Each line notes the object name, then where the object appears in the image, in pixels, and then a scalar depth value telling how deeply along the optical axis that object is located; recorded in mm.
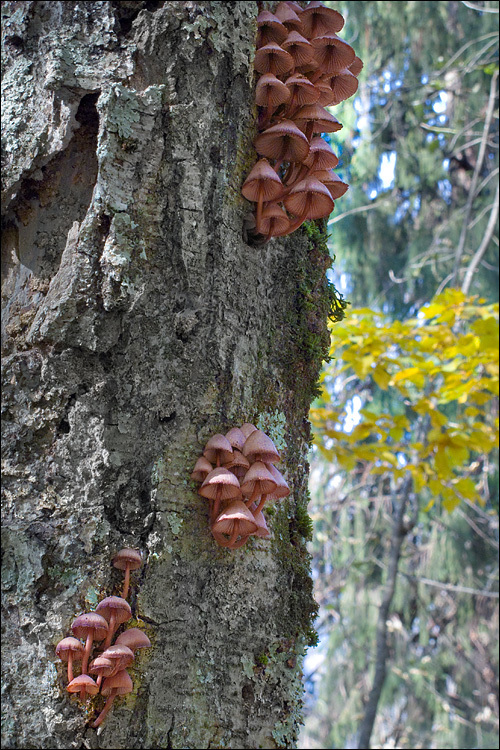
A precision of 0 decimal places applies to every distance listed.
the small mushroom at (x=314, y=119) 1121
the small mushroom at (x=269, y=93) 1080
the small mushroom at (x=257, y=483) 931
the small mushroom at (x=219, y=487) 918
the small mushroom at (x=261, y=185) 1051
